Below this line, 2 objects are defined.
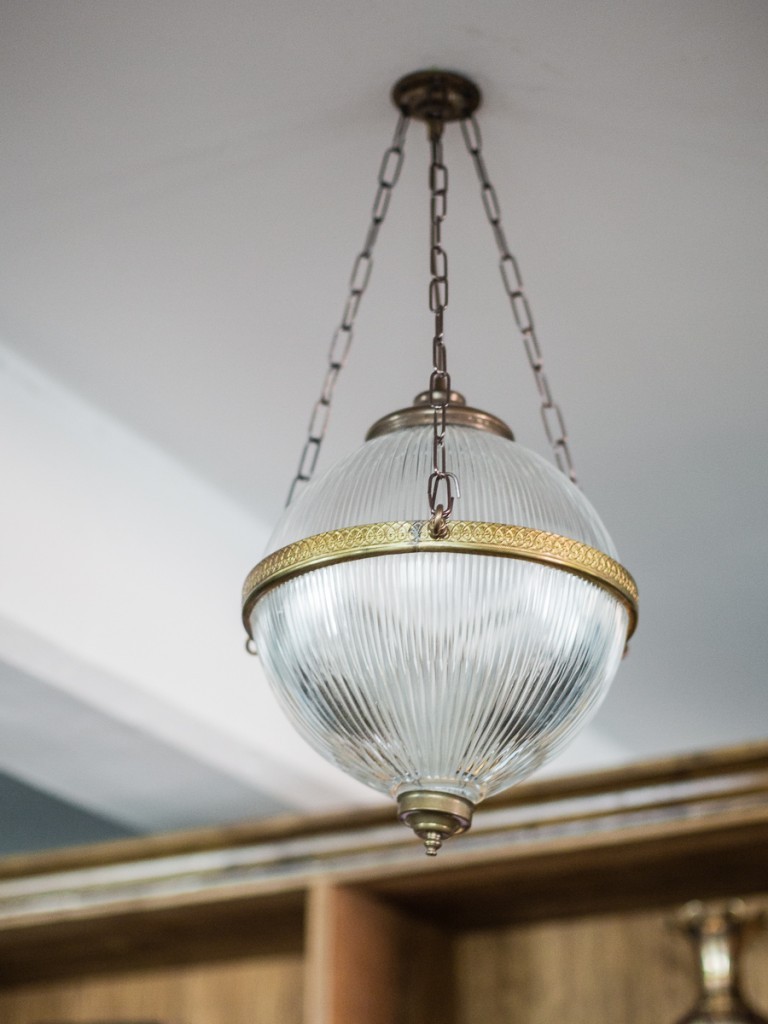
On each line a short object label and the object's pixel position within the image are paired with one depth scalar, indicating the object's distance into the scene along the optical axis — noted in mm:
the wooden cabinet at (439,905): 1911
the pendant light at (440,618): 1042
